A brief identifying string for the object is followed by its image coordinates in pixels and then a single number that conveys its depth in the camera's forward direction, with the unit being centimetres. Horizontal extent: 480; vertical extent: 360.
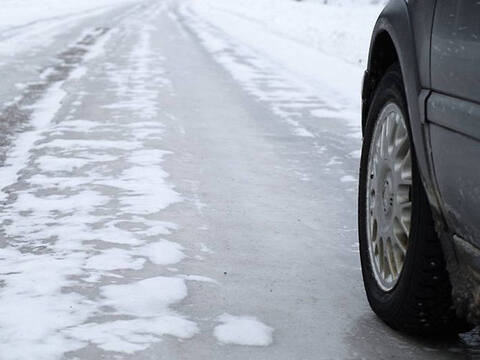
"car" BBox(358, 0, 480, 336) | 230
